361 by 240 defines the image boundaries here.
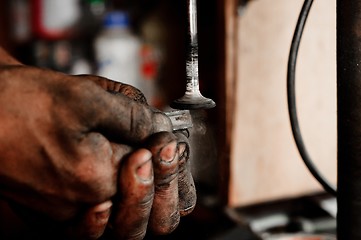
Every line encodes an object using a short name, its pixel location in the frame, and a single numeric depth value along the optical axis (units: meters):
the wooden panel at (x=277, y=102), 1.18
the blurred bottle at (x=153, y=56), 1.82
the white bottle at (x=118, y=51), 1.76
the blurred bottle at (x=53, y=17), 1.76
